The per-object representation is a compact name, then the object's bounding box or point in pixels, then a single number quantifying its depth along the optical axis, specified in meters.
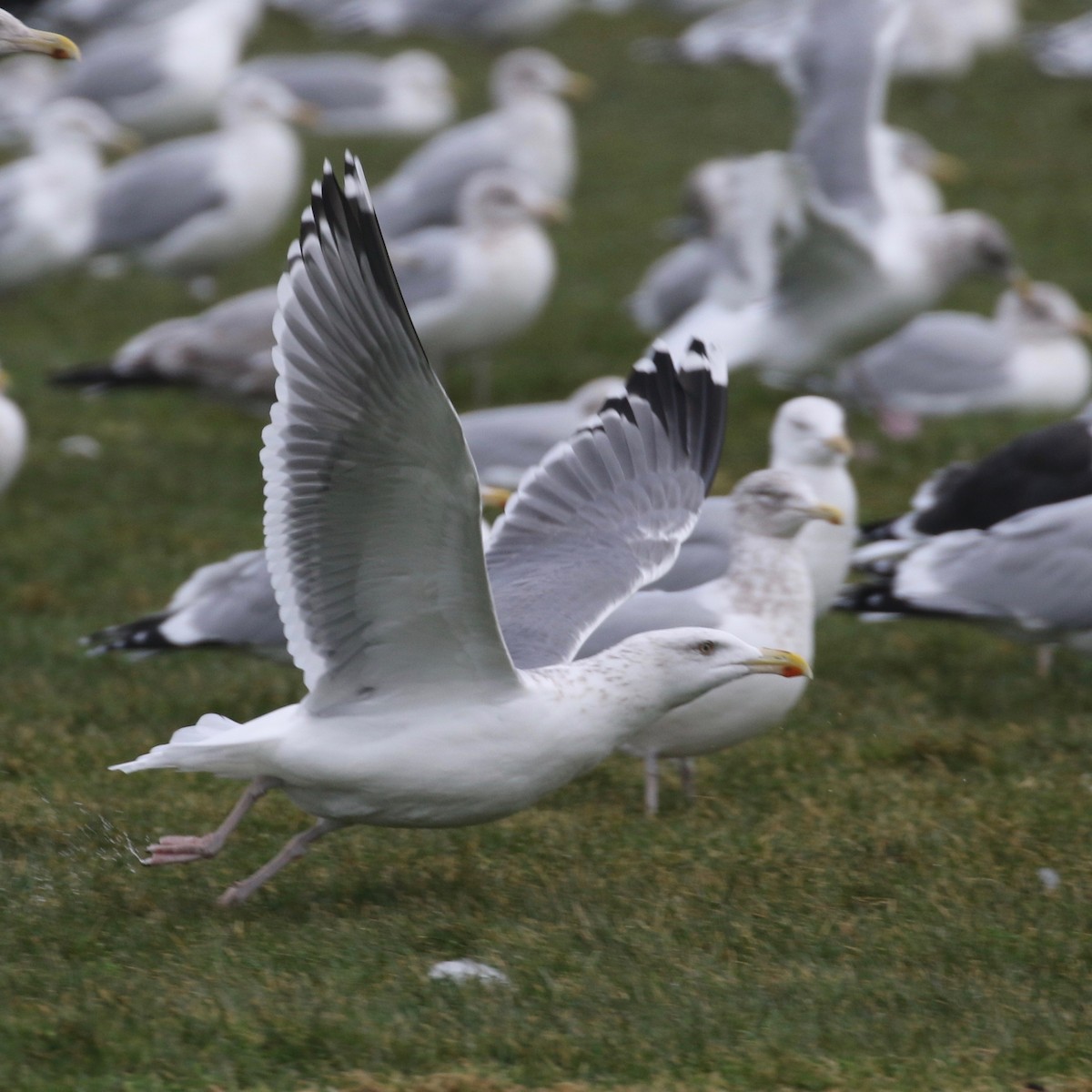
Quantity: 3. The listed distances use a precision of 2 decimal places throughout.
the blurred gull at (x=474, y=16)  39.00
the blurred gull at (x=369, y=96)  34.62
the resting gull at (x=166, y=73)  30.52
